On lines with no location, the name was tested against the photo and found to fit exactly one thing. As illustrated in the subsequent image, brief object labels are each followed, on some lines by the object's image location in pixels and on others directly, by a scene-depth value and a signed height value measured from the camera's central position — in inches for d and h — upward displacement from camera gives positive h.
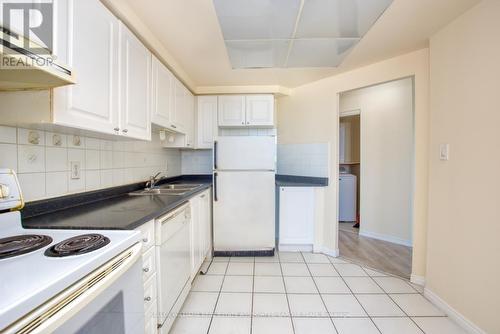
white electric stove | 19.5 -12.4
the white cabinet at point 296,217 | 109.9 -27.1
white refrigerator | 101.8 -15.4
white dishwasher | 50.4 -26.5
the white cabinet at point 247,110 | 117.8 +30.0
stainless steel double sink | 76.3 -10.3
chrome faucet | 86.6 -7.5
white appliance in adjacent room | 159.3 -25.6
